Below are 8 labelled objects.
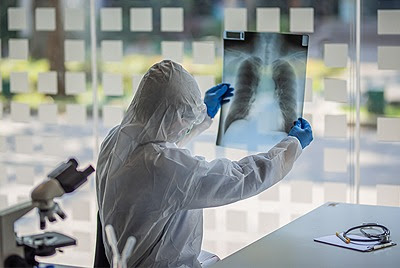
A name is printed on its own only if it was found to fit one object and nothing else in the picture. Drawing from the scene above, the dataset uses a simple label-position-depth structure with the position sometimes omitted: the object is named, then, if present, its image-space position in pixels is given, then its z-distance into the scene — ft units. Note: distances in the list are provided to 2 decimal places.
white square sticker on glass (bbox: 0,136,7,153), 14.98
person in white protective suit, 8.73
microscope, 5.49
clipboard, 8.47
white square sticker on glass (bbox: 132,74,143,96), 13.91
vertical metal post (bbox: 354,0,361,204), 12.37
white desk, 8.04
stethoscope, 8.66
